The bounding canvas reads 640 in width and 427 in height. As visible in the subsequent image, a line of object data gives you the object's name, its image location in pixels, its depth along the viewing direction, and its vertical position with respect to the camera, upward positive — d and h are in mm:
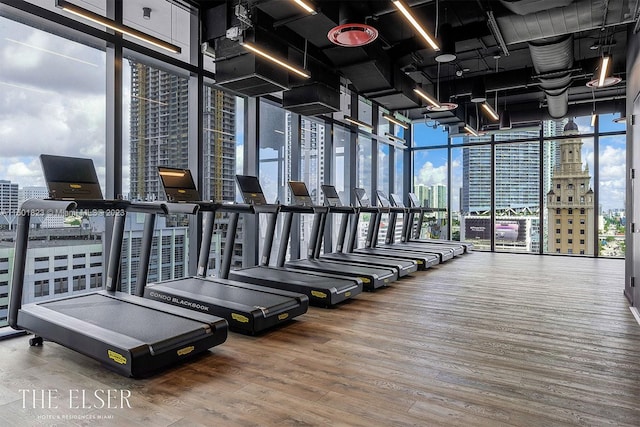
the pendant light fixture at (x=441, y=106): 7968 +2109
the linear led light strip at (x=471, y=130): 10055 +2087
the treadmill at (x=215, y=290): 3852 -923
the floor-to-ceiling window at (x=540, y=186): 10312 +707
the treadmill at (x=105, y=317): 2840 -916
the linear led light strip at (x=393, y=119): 8880 +2089
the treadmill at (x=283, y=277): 4926 -929
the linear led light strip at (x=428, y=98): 7238 +2134
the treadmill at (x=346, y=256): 6930 -882
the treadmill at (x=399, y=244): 9062 -874
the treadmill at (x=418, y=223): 10693 -363
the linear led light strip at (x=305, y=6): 4031 +2104
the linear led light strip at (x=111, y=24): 3766 +1895
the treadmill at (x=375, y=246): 7992 -817
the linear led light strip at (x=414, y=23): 4008 +2079
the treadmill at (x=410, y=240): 10134 -851
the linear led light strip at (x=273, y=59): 4906 +1952
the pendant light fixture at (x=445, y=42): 5875 +2512
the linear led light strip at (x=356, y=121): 8203 +1872
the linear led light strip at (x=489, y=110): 8344 +2177
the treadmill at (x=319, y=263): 5883 -896
